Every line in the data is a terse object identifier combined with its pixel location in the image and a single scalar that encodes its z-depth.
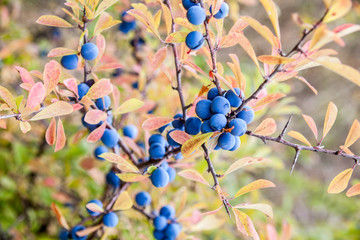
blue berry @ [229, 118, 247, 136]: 0.62
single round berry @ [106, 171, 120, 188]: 0.73
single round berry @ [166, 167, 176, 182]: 0.71
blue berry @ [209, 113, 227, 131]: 0.61
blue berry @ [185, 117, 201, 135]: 0.64
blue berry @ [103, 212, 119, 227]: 0.70
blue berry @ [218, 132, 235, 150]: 0.62
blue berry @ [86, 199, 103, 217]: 0.71
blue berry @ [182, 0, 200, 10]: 0.63
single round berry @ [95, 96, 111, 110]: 0.68
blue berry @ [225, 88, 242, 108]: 0.63
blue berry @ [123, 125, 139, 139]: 0.75
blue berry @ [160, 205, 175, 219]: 0.74
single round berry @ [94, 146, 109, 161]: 0.74
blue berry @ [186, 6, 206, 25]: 0.61
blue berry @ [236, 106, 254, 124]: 0.63
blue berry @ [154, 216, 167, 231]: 0.72
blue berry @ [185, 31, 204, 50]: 0.62
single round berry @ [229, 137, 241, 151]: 0.64
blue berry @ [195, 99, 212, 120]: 0.63
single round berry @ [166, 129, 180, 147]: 0.66
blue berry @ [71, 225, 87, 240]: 0.72
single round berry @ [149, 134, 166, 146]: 0.69
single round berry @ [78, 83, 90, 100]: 0.66
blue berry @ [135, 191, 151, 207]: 0.73
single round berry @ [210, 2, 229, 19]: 0.63
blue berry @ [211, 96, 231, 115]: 0.62
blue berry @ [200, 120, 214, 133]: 0.62
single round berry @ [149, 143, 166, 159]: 0.68
